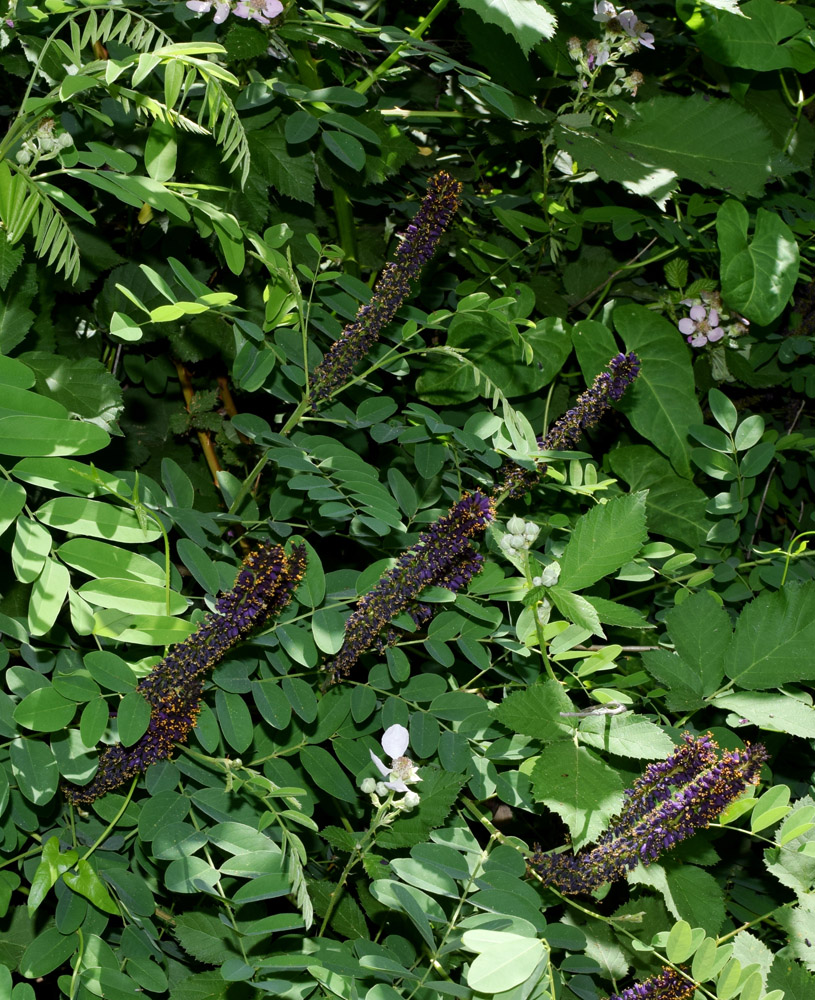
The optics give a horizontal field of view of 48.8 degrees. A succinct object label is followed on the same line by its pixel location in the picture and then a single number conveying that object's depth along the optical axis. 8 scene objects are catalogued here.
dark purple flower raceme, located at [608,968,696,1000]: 0.82
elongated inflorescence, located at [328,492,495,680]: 0.82
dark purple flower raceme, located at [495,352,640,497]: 1.01
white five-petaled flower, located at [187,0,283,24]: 1.04
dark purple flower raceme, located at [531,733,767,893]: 0.81
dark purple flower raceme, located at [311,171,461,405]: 0.89
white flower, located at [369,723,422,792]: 0.84
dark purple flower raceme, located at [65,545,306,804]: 0.76
